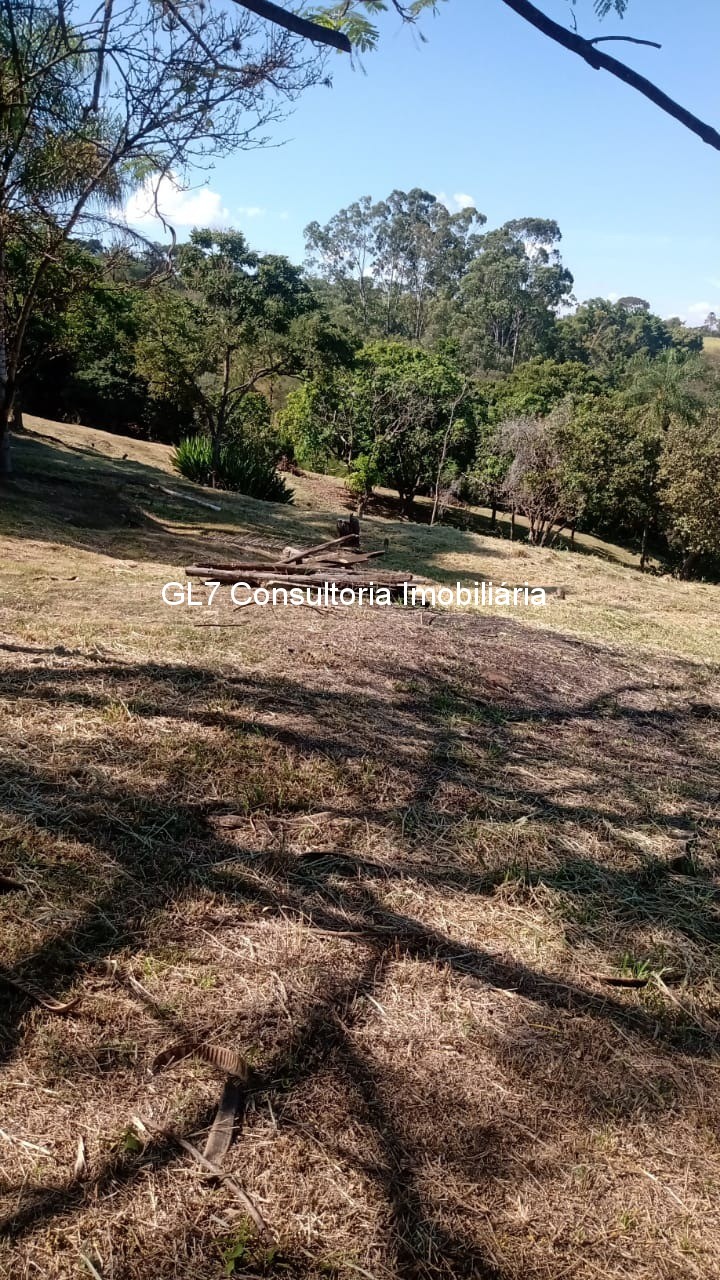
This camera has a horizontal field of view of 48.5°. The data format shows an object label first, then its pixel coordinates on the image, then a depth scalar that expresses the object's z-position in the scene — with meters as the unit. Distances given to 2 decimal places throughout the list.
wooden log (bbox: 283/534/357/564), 7.13
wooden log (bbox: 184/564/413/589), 6.41
